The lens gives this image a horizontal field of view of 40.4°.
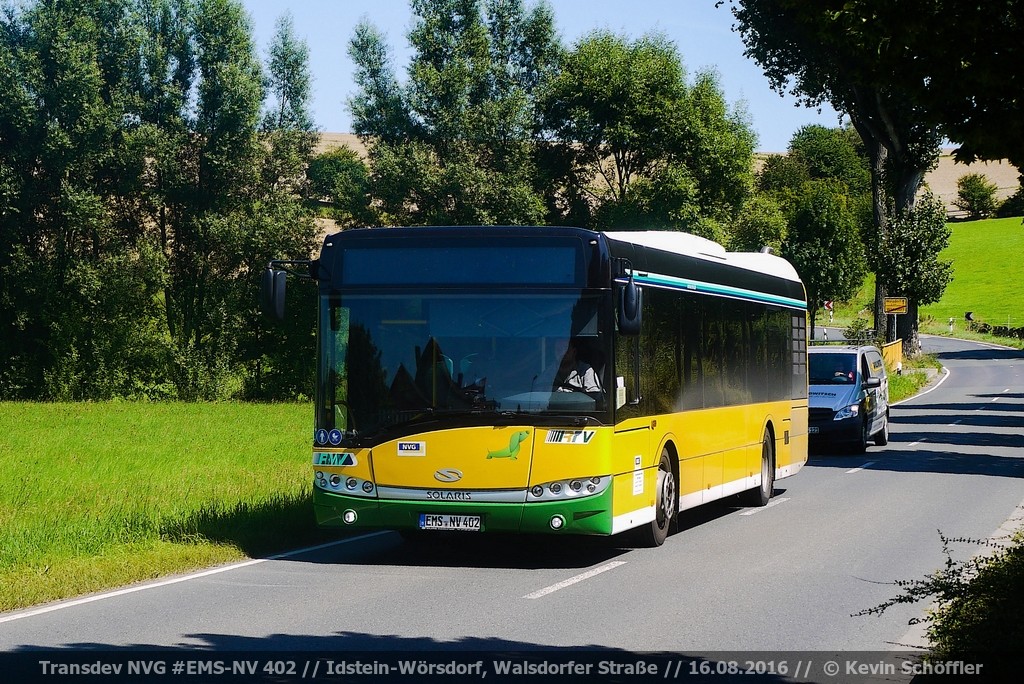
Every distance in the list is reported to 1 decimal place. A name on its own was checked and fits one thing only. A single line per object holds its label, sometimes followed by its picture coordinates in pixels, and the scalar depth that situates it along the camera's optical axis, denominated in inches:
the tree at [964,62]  295.3
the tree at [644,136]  2316.7
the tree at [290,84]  2273.6
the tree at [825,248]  3624.5
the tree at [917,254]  2283.5
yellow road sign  2244.1
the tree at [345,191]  2146.9
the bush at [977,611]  275.3
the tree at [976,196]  6476.4
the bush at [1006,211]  5940.0
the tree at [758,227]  2652.6
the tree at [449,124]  2134.6
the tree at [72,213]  1878.7
